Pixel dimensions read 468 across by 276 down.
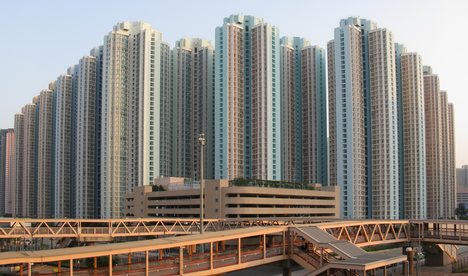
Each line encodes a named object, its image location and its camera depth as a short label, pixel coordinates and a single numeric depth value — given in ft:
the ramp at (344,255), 124.47
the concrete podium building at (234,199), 340.39
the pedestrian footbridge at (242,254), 97.98
